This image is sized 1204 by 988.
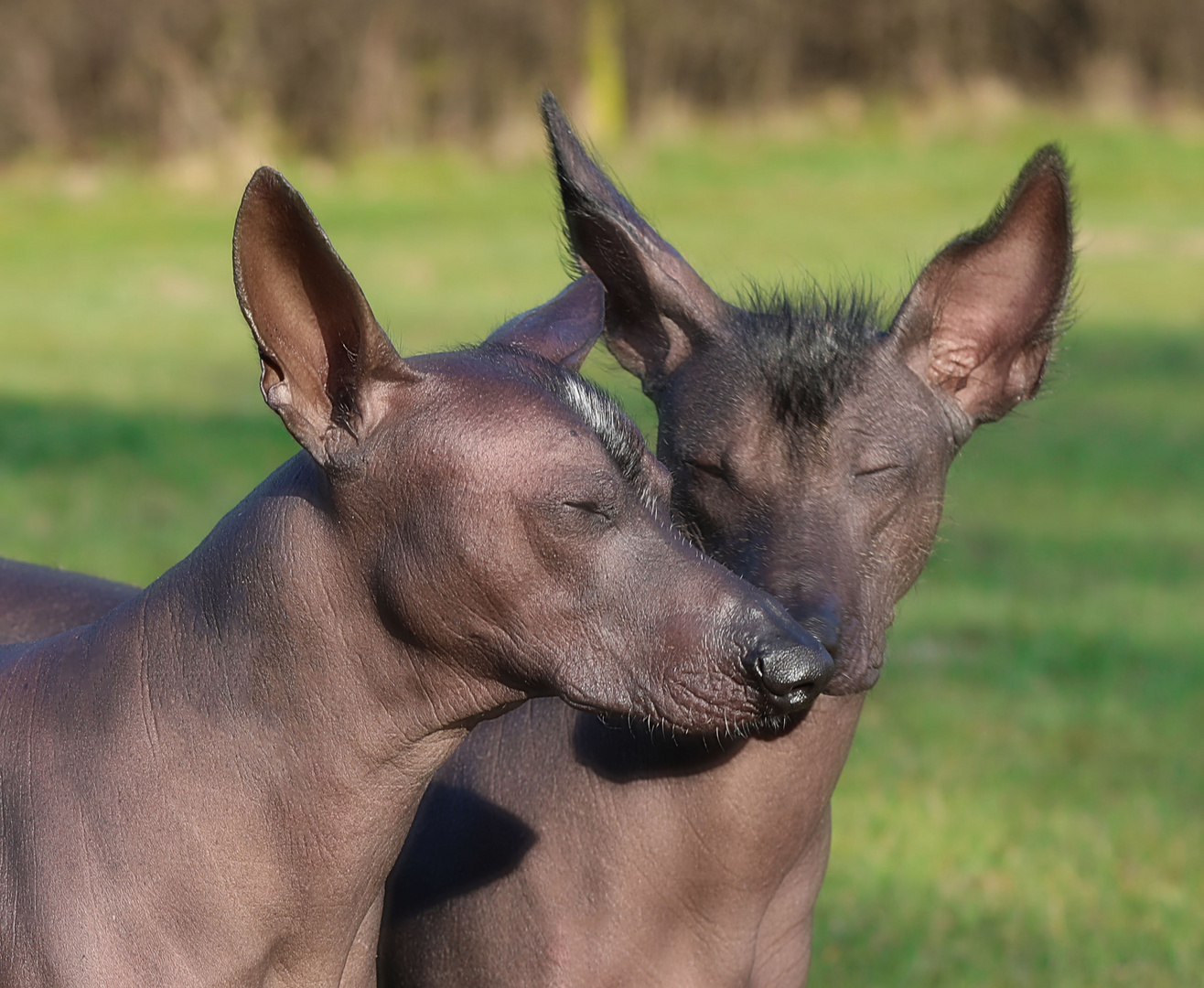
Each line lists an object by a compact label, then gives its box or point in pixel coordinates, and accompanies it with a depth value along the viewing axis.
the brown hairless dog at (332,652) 5.14
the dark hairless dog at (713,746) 6.59
